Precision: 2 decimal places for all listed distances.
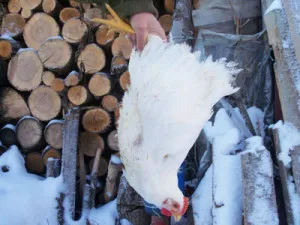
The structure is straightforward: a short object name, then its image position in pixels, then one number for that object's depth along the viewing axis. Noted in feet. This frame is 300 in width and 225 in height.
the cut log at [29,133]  8.25
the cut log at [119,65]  7.68
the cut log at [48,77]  7.97
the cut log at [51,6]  8.07
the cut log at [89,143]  8.06
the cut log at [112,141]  8.00
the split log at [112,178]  7.48
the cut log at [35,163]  8.43
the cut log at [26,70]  8.10
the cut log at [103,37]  7.81
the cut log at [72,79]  7.70
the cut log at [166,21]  7.79
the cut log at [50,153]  8.23
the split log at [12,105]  8.36
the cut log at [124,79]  7.66
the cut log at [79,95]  7.71
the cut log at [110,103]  7.79
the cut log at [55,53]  7.87
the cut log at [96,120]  7.85
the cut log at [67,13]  8.10
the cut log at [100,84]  7.71
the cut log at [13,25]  8.42
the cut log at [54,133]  8.09
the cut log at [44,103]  8.07
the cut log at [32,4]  8.15
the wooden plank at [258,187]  4.56
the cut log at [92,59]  7.80
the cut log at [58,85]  7.78
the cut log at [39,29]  8.12
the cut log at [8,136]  8.43
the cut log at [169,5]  7.77
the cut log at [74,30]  7.88
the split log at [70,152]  7.24
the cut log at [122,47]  7.70
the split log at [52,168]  7.61
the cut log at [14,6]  8.36
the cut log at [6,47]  8.25
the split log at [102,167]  8.14
